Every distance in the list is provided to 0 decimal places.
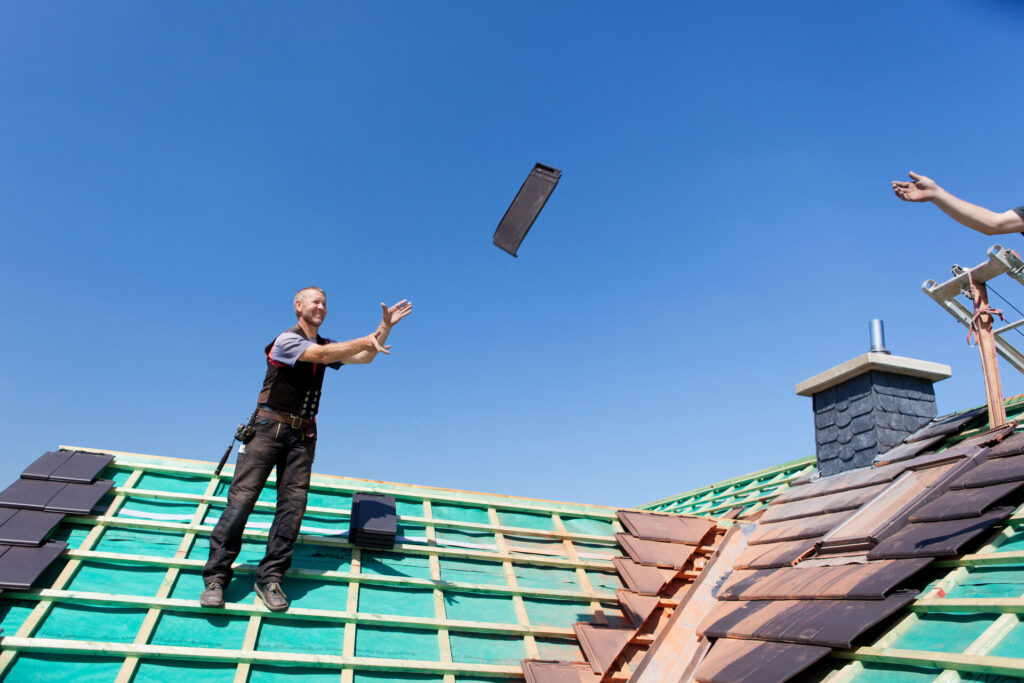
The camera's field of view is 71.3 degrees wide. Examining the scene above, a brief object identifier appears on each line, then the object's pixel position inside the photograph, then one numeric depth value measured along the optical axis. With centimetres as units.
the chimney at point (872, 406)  561
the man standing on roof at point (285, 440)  429
